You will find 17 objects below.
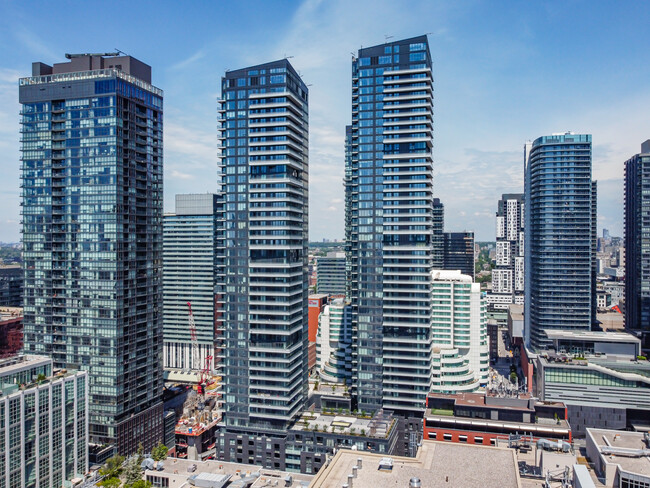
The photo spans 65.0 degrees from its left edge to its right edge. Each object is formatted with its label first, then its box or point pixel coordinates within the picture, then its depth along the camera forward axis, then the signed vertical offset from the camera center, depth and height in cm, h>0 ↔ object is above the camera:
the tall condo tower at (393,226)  13562 +432
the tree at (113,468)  10225 -4703
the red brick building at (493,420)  11225 -3994
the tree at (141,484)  8143 -3921
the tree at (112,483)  9034 -4331
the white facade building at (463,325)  16000 -2621
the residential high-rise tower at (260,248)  12612 -162
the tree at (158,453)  11369 -4811
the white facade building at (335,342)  16488 -3390
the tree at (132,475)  8642 -4017
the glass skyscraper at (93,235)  12838 +156
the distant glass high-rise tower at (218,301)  13138 -1586
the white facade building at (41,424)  9494 -3684
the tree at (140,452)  10653 -4999
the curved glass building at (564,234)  19200 +325
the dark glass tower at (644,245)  19625 -88
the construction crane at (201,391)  17360 -5457
